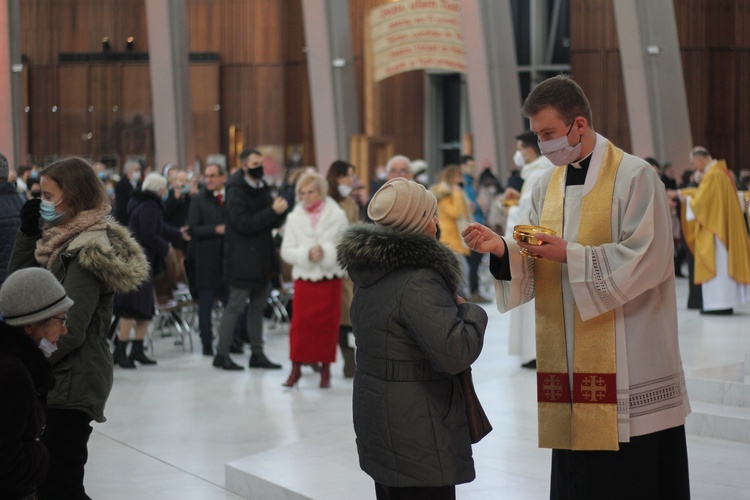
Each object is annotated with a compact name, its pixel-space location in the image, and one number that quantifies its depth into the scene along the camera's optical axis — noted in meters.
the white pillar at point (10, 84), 17.30
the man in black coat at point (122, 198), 9.23
